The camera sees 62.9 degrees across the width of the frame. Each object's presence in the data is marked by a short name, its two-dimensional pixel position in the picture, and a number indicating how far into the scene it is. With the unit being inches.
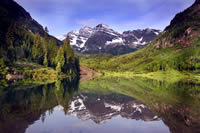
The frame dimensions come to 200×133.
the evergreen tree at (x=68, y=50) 4994.6
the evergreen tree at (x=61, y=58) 4466.0
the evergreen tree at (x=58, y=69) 4247.8
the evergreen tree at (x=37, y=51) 5280.5
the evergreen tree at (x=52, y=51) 5244.6
